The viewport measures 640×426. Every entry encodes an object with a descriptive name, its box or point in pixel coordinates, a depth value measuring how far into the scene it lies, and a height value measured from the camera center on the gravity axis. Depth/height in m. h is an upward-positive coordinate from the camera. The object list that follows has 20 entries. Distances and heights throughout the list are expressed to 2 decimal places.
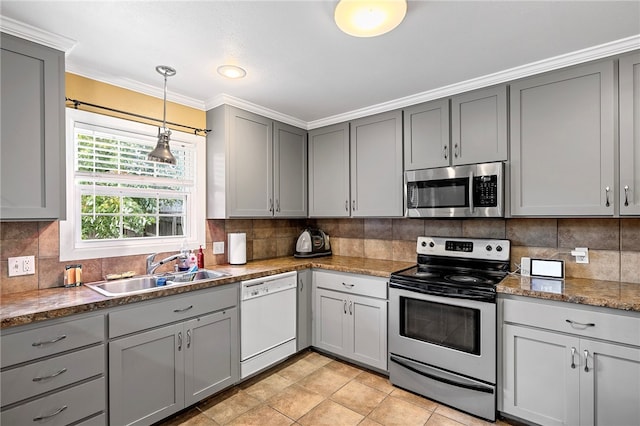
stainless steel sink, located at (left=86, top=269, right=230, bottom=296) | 2.15 -0.51
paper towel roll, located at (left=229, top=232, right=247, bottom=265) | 2.89 -0.33
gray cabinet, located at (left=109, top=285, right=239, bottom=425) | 1.82 -0.93
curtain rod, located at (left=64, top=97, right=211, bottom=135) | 2.14 +0.75
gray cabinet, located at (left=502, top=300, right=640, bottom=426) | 1.67 -0.89
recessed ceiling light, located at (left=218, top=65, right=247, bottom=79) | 2.16 +1.00
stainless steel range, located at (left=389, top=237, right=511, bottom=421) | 2.06 -0.82
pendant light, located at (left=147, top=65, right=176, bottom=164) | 2.07 +0.42
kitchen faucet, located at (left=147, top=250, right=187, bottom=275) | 2.42 -0.39
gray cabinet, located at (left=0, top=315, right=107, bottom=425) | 1.47 -0.80
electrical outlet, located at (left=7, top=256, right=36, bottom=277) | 1.89 -0.32
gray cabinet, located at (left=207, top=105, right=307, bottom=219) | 2.77 +0.44
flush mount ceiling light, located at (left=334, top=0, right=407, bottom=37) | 1.43 +0.94
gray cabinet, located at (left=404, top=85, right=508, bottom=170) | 2.31 +0.64
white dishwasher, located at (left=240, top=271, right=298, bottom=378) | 2.48 -0.92
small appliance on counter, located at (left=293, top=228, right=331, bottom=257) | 3.30 -0.35
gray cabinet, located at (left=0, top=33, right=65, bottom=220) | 1.67 +0.45
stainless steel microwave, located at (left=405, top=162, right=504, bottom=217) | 2.28 +0.15
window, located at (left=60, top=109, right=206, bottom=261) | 2.18 +0.17
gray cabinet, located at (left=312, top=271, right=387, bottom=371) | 2.59 -0.93
